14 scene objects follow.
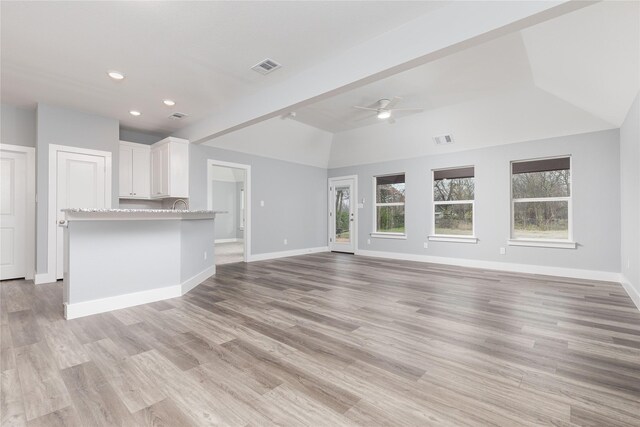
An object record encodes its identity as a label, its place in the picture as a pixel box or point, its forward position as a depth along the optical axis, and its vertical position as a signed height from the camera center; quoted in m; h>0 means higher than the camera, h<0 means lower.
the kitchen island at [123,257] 2.92 -0.49
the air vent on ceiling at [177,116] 4.90 +1.64
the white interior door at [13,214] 4.55 -0.01
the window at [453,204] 5.98 +0.19
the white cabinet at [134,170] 5.46 +0.81
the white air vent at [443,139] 5.78 +1.47
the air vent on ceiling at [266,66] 3.26 +1.67
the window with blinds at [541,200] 4.98 +0.23
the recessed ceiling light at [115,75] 3.49 +1.66
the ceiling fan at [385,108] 4.50 +1.63
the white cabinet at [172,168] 5.23 +0.81
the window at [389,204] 7.01 +0.21
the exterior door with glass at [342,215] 7.82 -0.05
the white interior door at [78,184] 4.57 +0.47
